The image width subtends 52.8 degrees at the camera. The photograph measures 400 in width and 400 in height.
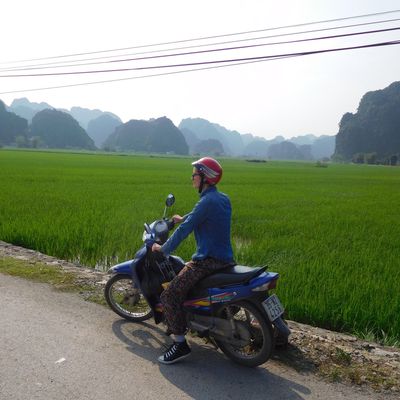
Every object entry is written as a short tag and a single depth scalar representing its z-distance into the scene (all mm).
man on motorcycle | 2893
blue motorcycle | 2834
